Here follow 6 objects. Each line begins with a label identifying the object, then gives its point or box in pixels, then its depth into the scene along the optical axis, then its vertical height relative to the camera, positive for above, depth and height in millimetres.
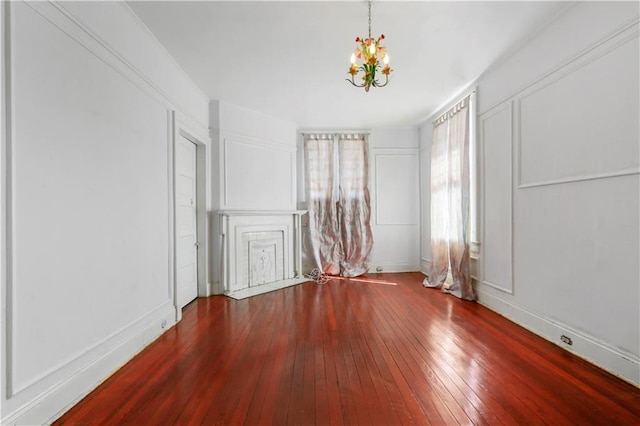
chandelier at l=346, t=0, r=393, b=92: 2254 +1223
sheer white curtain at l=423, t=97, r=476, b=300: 3908 +133
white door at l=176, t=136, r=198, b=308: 3637 -136
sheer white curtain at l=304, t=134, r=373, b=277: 5512 +155
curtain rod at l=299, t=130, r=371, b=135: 5613 +1565
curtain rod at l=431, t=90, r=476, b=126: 3938 +1526
